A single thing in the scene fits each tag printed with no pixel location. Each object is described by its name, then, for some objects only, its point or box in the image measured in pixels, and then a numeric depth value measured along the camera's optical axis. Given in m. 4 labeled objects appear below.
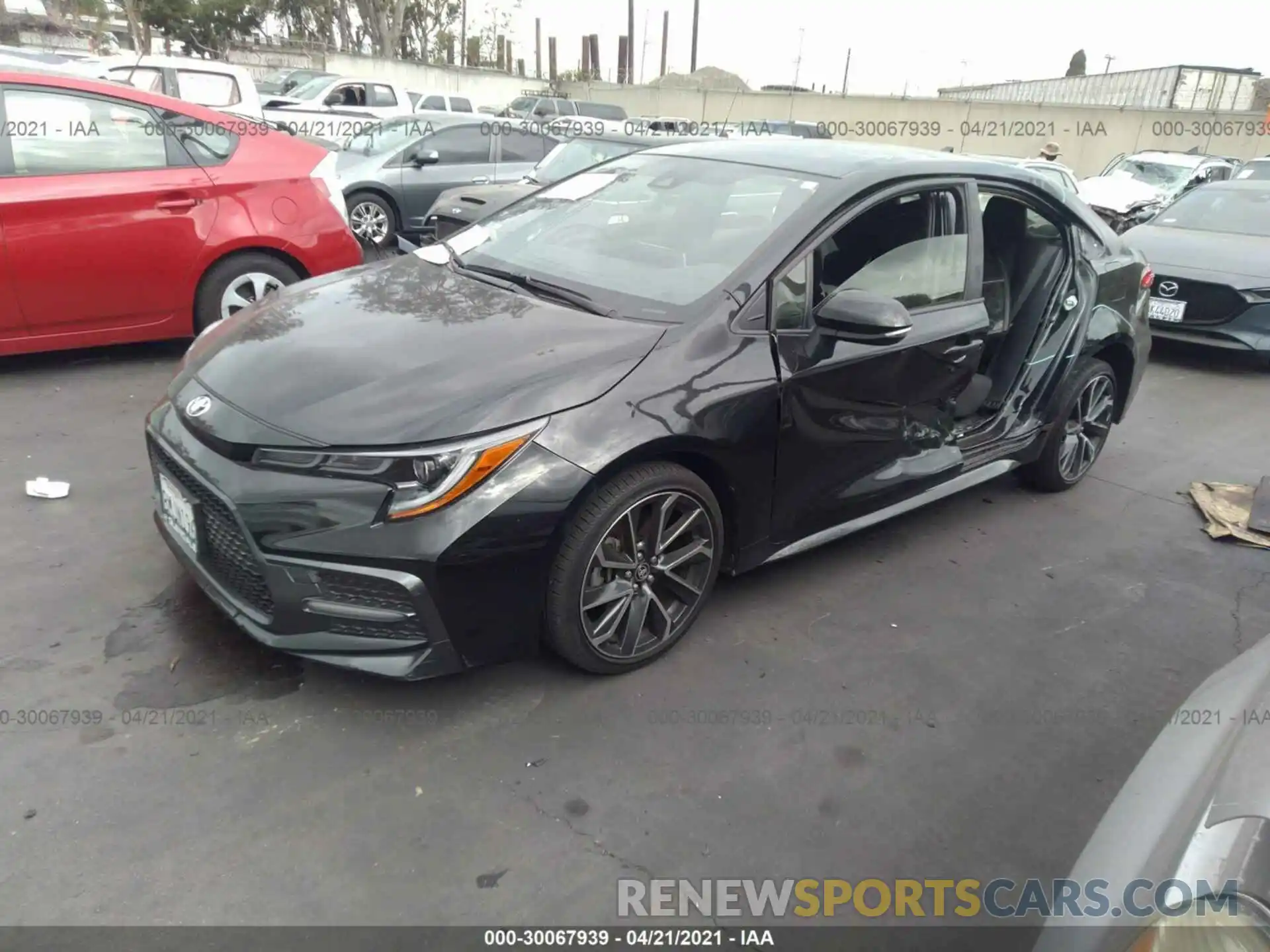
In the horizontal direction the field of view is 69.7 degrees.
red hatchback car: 4.68
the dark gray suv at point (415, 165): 9.83
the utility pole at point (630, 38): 44.69
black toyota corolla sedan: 2.46
